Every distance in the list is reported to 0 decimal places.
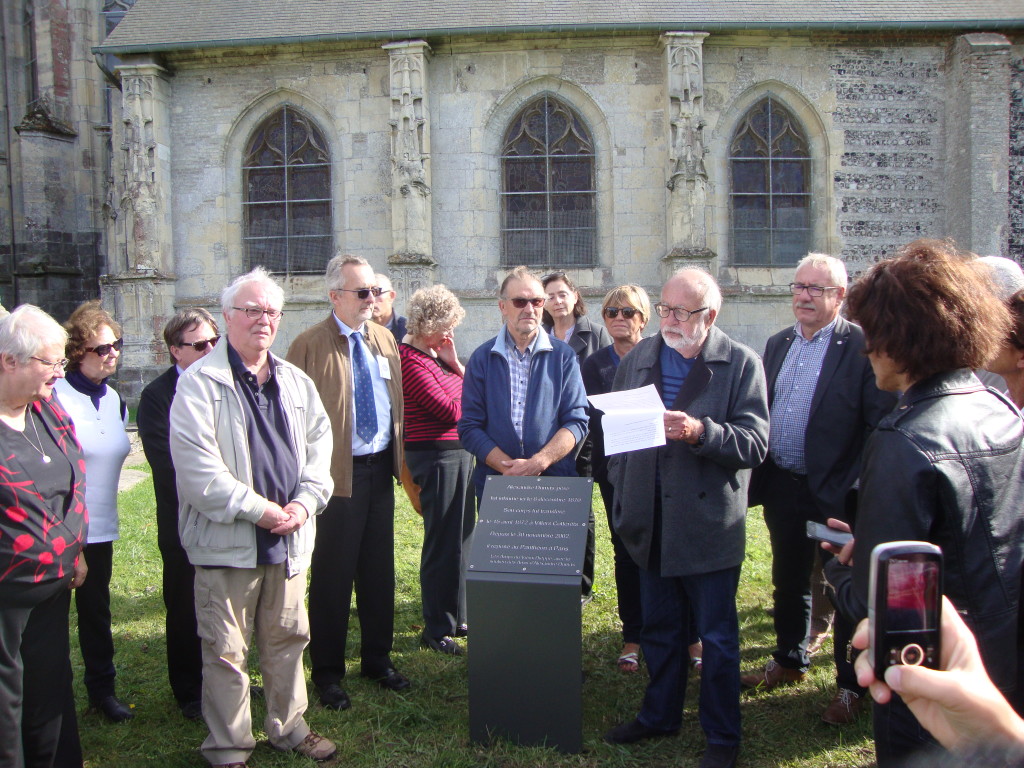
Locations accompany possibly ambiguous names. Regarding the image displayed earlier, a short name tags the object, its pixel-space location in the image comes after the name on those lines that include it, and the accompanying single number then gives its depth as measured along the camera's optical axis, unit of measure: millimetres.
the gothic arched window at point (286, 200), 14727
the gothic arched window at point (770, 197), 14422
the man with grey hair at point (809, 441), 3822
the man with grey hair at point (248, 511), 3234
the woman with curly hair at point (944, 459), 1849
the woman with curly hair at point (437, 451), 4734
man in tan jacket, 4117
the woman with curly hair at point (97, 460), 3838
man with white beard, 3326
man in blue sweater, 4215
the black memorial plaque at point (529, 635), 3434
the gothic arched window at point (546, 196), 14422
